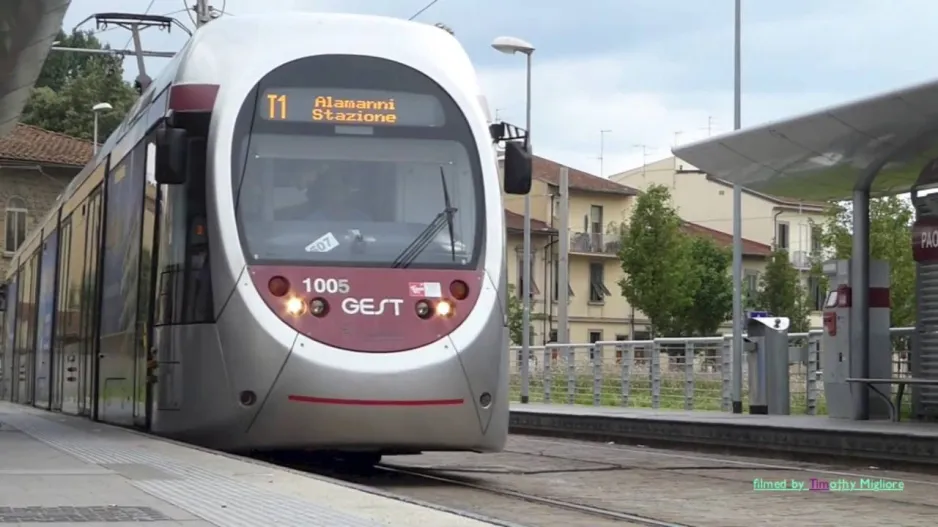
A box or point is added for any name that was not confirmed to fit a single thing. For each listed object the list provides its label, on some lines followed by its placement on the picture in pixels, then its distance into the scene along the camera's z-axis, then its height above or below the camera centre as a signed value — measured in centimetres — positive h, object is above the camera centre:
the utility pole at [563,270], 4356 +281
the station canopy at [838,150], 1706 +274
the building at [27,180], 6588 +779
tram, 1141 +96
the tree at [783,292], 7362 +391
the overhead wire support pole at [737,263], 2438 +191
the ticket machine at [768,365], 2328 +17
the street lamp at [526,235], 3500 +325
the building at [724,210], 9100 +956
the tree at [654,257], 6544 +485
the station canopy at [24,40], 1609 +353
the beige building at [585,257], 7788 +590
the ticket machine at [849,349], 2020 +37
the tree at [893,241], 5094 +453
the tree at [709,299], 7750 +375
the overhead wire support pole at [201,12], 3035 +684
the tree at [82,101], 8250 +1396
